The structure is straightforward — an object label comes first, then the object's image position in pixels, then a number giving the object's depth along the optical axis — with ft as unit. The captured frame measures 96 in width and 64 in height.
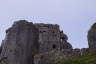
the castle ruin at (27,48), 131.95
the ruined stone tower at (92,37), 131.03
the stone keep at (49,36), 203.72
